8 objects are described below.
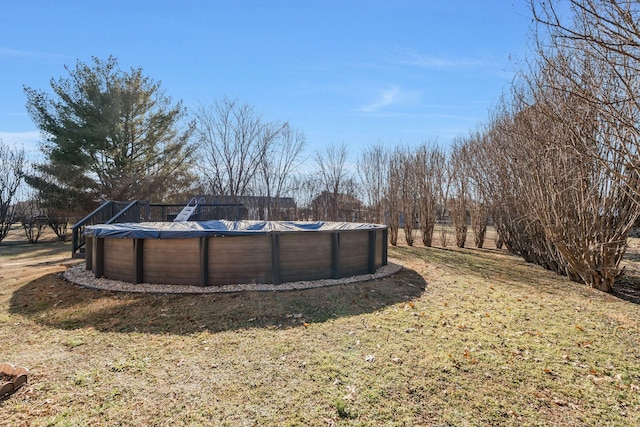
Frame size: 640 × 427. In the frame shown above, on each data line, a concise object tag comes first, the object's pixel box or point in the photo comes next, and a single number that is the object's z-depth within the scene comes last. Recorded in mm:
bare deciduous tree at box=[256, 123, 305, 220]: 14922
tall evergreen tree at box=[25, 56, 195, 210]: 14438
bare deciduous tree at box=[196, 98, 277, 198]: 14789
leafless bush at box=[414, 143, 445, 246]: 12141
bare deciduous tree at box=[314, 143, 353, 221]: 14391
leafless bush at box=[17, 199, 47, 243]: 15117
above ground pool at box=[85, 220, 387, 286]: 5074
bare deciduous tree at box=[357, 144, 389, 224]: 12875
